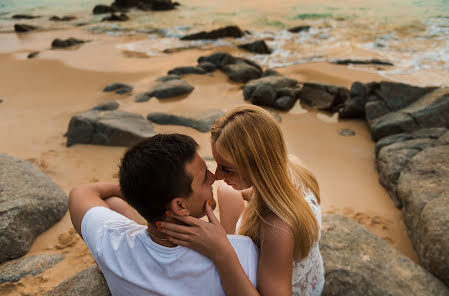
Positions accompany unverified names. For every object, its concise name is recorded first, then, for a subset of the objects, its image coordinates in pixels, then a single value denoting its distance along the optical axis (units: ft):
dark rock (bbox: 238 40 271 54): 35.09
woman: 4.57
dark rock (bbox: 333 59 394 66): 28.95
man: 4.41
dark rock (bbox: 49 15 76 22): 61.00
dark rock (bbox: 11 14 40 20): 65.62
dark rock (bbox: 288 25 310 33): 44.88
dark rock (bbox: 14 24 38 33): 50.67
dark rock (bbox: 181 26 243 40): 41.68
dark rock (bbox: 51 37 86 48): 38.81
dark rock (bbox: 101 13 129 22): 57.38
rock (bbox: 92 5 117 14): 66.95
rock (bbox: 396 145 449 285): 8.30
